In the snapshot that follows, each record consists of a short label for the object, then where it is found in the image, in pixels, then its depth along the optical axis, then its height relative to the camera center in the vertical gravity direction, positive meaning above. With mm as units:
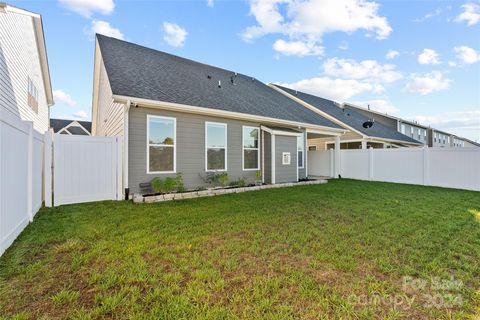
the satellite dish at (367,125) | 16475 +2623
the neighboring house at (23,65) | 6539 +3623
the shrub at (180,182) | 7180 -701
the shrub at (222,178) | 7967 -629
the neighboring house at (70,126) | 24669 +3882
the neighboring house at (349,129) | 14753 +2263
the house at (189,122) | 6730 +1430
